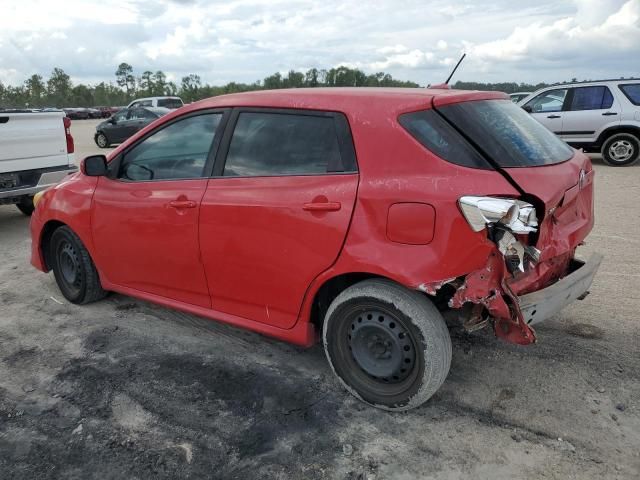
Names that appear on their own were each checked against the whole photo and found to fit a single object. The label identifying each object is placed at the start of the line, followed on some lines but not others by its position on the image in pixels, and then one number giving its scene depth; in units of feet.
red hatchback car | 8.20
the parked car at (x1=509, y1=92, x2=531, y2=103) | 51.37
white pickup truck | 20.72
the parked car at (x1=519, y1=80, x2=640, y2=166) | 35.32
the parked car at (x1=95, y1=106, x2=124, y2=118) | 200.13
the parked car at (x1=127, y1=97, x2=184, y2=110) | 72.19
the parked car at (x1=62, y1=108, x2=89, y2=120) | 189.98
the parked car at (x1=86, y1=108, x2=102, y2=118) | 198.67
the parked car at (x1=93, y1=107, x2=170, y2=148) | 61.67
